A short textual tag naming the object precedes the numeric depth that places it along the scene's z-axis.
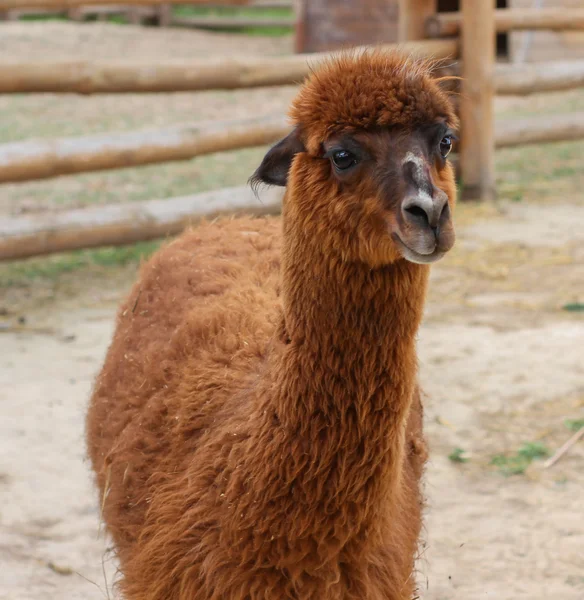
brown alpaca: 2.16
